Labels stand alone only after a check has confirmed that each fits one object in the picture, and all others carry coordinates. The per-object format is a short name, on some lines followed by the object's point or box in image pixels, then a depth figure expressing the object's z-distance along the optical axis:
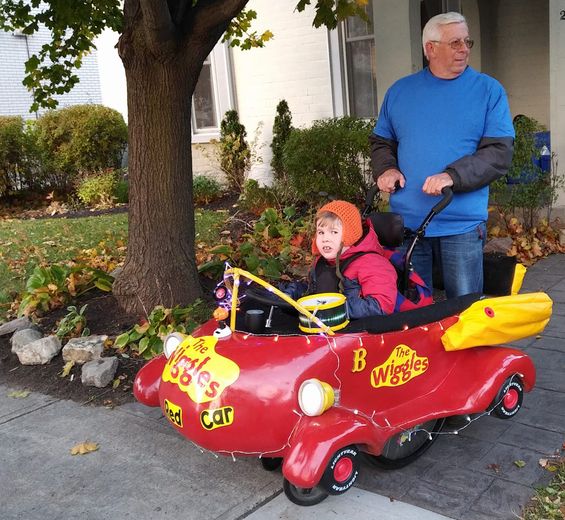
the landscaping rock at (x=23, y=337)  5.25
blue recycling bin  7.27
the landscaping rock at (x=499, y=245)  6.86
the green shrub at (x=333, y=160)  8.17
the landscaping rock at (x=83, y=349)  4.96
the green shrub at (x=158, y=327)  4.93
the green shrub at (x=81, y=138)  12.20
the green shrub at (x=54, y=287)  5.81
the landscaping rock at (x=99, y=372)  4.65
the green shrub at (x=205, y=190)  11.09
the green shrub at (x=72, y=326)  5.31
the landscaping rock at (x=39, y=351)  5.12
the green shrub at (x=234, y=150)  11.32
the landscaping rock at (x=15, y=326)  5.63
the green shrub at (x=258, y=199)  9.30
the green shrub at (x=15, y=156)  12.47
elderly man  3.43
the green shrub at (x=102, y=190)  11.87
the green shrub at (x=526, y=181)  7.21
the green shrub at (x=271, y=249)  6.12
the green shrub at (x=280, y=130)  10.74
